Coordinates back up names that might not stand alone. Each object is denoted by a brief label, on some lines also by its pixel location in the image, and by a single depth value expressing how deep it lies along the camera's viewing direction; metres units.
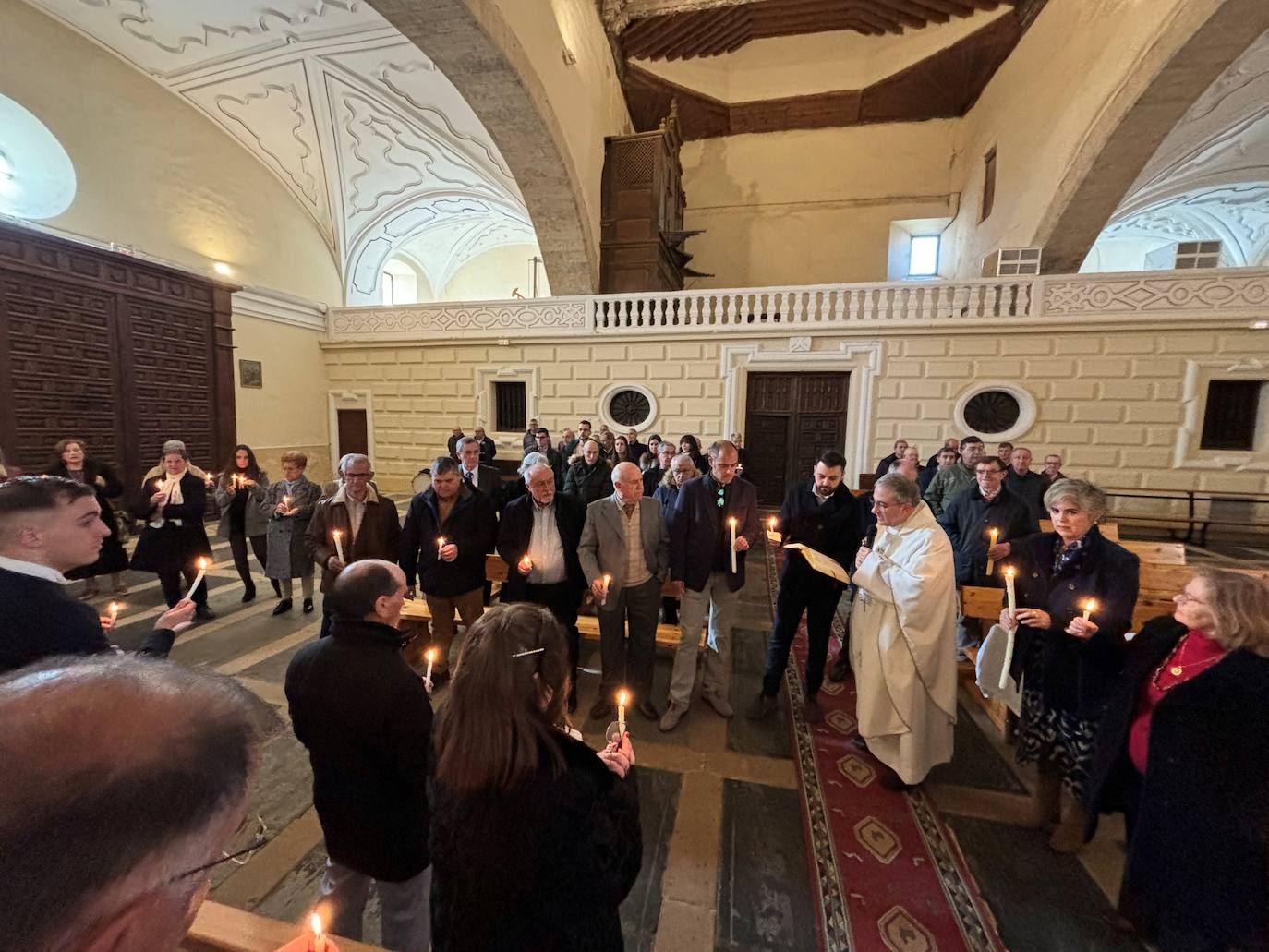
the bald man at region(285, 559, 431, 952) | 1.43
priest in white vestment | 2.46
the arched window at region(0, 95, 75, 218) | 7.51
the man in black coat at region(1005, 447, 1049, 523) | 5.39
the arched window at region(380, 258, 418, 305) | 16.72
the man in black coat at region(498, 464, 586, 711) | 3.22
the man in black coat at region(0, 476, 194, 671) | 1.32
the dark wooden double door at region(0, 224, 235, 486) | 7.10
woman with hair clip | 1.02
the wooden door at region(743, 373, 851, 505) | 10.24
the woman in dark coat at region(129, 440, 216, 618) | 4.19
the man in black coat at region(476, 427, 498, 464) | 8.82
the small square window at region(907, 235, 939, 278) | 14.14
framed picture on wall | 10.59
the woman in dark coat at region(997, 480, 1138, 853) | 2.12
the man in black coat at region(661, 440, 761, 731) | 3.20
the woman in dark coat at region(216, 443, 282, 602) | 4.73
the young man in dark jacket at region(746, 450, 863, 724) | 3.26
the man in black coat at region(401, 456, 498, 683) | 3.39
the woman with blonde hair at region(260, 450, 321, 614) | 4.54
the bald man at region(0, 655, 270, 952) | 0.40
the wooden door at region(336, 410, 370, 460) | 12.77
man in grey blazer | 3.06
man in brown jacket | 3.41
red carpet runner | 1.91
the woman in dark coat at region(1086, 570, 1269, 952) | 1.43
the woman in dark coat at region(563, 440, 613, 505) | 5.79
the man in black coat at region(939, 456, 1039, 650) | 3.59
